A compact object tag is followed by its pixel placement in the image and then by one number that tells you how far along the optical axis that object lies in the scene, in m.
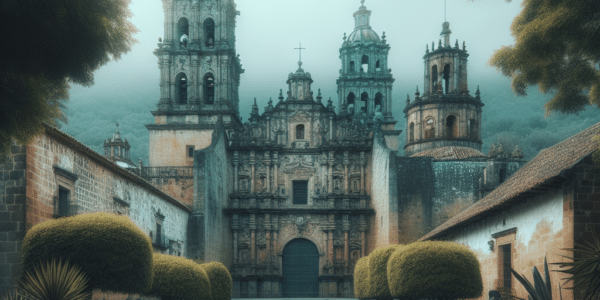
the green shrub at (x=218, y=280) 18.45
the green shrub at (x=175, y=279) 14.53
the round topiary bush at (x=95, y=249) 10.64
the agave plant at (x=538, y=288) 9.45
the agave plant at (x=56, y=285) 9.15
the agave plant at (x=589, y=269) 8.10
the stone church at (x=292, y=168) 25.81
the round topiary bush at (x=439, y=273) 14.25
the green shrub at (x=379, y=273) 17.77
